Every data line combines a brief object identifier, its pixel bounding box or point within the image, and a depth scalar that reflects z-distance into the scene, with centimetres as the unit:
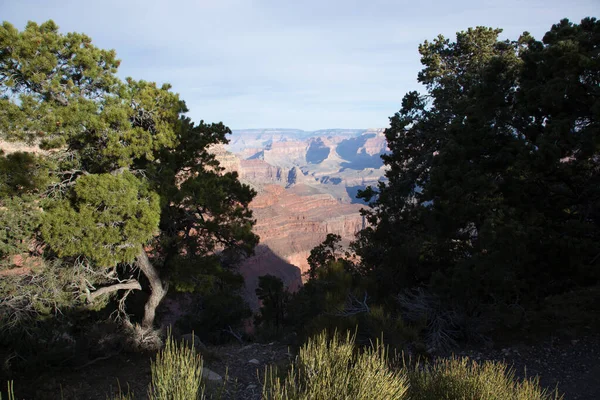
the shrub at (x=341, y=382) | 335
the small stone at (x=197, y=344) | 944
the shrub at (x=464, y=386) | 379
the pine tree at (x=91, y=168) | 745
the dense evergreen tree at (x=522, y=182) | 772
